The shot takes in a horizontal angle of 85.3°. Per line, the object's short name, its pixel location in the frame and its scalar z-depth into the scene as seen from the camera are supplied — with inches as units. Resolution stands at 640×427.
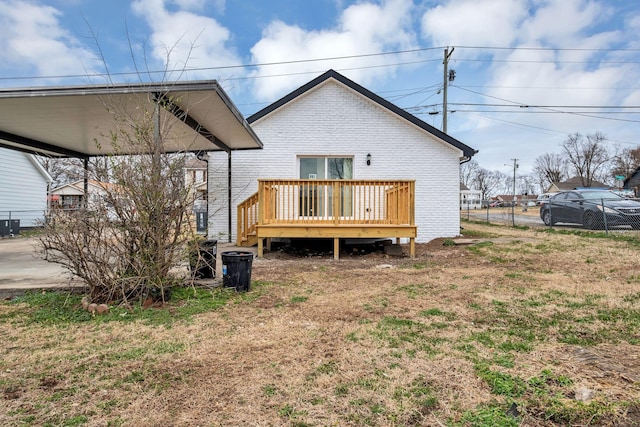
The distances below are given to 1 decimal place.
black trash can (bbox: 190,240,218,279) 184.0
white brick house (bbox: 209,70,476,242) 390.6
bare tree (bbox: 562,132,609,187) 2098.9
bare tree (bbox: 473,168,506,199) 2938.0
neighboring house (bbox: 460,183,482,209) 2207.9
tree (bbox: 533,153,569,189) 2519.7
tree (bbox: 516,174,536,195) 2876.5
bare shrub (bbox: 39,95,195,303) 155.0
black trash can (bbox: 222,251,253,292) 183.5
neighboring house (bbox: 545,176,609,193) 2138.3
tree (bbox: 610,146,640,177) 1852.9
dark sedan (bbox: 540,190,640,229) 445.7
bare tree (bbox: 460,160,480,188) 2763.8
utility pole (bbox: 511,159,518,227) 2554.1
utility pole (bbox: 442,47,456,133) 711.7
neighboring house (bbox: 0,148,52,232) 589.9
